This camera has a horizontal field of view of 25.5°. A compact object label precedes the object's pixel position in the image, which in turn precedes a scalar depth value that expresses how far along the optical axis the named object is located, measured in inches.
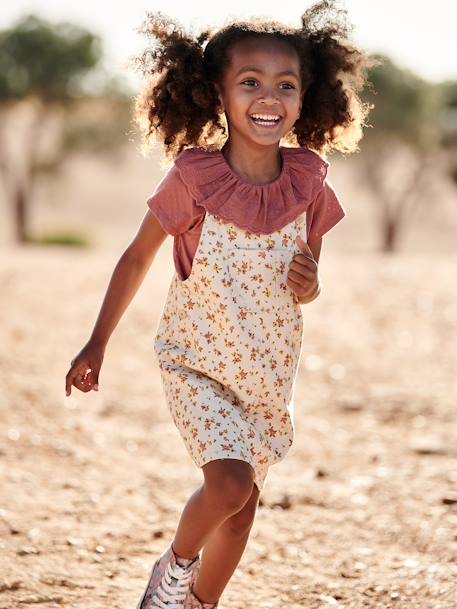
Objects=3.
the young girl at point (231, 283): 118.0
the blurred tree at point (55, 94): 997.8
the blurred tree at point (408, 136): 1092.5
